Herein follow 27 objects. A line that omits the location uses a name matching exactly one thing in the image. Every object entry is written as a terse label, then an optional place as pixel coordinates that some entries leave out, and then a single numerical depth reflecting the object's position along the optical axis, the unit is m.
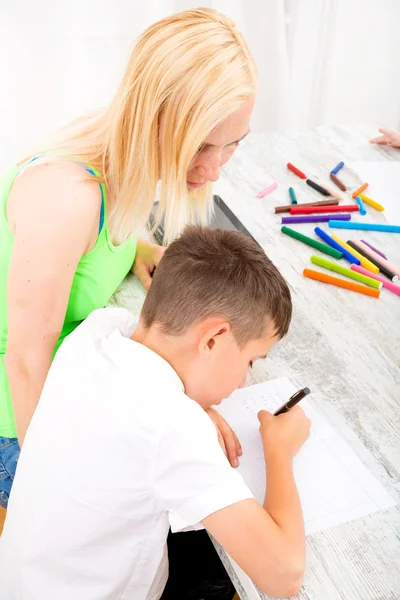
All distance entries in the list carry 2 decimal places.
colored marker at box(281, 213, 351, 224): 1.32
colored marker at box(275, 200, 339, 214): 1.34
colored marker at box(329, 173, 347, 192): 1.42
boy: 0.70
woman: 0.91
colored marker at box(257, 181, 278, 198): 1.39
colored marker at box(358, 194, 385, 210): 1.38
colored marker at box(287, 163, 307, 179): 1.46
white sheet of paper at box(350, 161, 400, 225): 1.38
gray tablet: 1.33
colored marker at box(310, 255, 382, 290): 1.17
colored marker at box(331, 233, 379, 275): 1.20
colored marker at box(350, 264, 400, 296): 1.16
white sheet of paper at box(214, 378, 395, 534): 0.78
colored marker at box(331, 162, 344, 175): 1.48
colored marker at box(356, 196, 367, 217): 1.35
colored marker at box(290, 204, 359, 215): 1.34
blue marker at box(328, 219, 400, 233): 1.31
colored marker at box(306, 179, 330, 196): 1.41
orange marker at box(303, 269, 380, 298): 1.15
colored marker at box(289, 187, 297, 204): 1.36
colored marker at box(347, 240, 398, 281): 1.19
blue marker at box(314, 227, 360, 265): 1.22
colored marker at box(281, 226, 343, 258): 1.22
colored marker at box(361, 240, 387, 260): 1.24
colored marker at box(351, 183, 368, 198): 1.41
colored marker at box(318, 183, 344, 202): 1.39
